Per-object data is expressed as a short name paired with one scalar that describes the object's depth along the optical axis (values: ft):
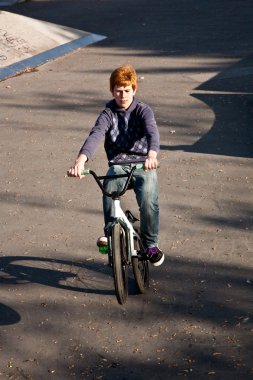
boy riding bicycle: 40.19
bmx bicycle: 38.34
